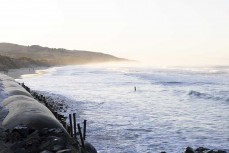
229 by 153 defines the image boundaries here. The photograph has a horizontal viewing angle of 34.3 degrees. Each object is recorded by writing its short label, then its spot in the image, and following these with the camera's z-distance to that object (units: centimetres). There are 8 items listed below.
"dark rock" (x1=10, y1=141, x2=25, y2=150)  1715
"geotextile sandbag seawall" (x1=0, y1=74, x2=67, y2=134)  2017
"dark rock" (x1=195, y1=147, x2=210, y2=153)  2112
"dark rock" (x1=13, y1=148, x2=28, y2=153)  1666
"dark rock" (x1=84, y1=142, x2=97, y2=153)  1977
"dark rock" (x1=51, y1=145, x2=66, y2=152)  1628
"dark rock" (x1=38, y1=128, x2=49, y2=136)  1844
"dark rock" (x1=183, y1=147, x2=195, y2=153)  1997
